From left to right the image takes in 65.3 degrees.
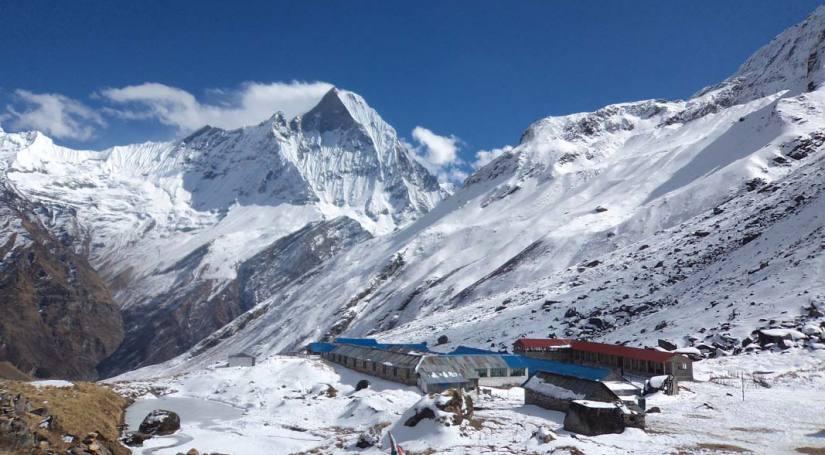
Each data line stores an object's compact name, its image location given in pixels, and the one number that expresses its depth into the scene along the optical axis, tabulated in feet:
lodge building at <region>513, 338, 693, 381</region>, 148.15
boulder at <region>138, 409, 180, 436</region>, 115.03
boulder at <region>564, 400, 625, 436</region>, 97.38
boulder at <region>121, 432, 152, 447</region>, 105.19
